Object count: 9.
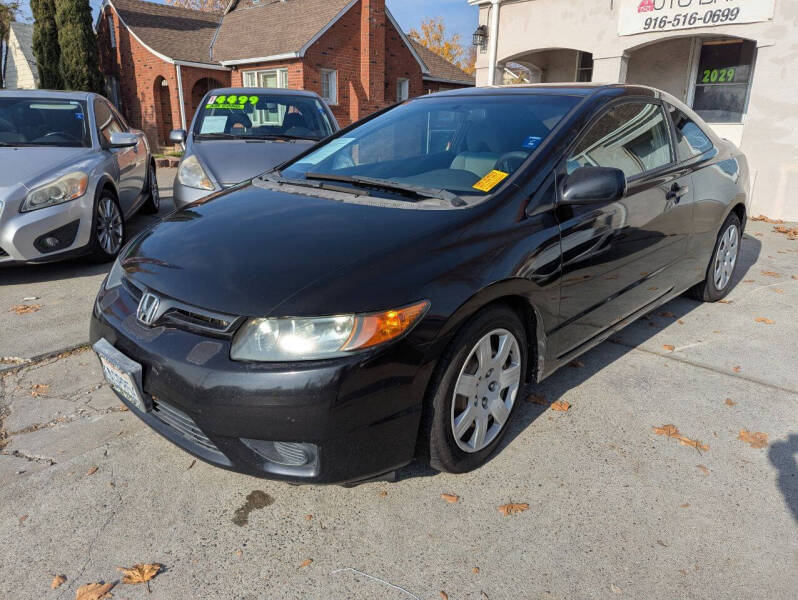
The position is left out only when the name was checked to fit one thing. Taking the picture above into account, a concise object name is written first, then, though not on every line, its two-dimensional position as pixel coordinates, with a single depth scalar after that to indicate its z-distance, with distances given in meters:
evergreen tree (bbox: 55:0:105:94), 22.03
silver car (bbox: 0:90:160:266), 4.90
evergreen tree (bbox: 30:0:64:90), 22.75
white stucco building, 8.62
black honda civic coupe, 2.08
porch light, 12.11
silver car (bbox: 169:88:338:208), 5.82
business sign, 8.59
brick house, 19.64
